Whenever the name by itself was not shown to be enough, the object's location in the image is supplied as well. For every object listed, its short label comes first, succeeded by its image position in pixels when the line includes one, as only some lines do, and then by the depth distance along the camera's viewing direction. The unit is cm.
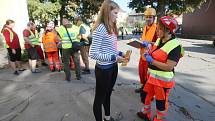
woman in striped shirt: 204
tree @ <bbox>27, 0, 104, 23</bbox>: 1549
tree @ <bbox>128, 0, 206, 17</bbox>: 1650
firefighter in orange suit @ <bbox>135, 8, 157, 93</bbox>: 303
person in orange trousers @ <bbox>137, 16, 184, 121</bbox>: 209
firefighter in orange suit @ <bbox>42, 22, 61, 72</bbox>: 496
